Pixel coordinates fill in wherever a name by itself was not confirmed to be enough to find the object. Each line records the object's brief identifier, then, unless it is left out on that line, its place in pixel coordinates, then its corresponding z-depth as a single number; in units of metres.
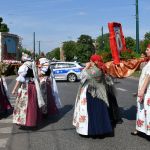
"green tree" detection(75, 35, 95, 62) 41.03
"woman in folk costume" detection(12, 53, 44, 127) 4.78
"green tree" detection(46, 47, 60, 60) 76.44
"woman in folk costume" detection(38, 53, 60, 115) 5.67
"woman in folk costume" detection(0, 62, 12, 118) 5.83
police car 15.41
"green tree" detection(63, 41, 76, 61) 53.01
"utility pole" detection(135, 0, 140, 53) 21.45
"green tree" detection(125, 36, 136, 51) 36.14
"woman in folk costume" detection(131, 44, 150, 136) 4.05
